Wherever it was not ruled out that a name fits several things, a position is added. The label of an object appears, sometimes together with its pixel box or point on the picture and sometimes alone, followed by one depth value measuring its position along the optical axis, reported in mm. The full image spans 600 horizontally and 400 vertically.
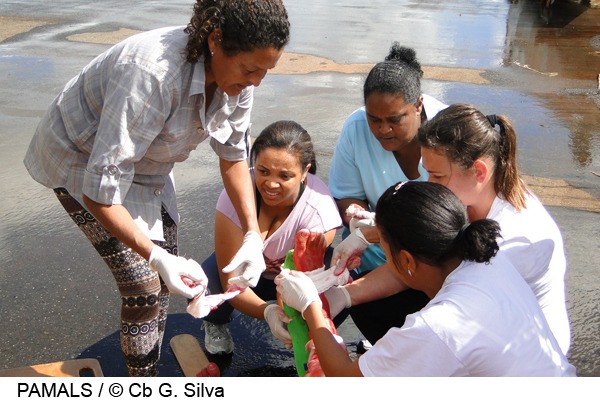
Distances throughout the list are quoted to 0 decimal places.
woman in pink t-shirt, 2691
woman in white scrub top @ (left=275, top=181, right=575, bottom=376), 1736
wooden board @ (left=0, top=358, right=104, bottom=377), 2424
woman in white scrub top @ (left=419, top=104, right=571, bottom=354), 2152
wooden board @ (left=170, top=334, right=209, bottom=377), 2773
